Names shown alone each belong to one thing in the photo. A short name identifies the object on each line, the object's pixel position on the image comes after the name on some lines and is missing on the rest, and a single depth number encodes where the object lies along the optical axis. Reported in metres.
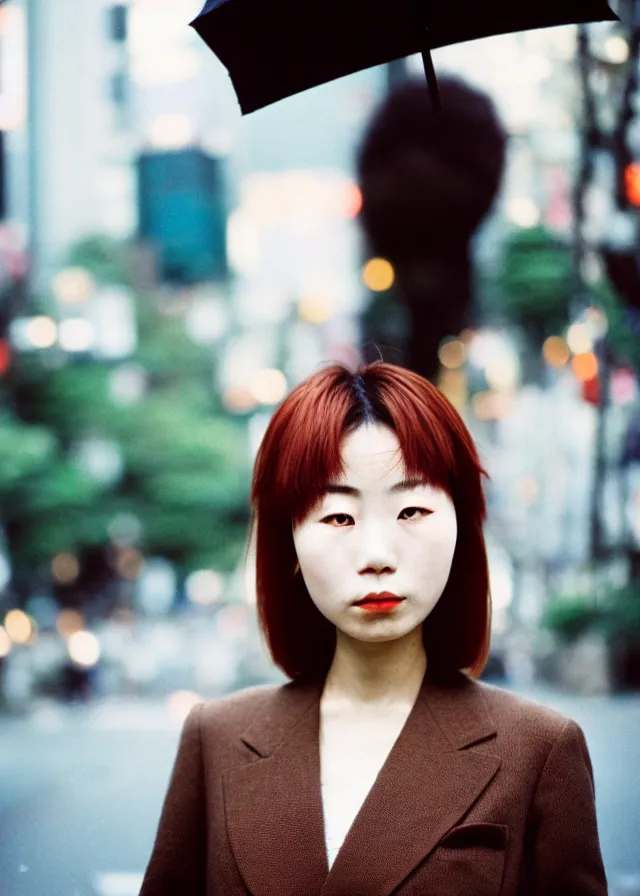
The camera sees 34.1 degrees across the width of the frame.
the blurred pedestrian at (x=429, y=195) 3.74
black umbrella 1.57
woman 1.42
